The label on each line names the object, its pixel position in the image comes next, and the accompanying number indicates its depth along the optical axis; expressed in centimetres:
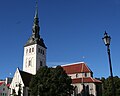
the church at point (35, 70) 5866
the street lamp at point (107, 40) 1371
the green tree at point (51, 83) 4737
